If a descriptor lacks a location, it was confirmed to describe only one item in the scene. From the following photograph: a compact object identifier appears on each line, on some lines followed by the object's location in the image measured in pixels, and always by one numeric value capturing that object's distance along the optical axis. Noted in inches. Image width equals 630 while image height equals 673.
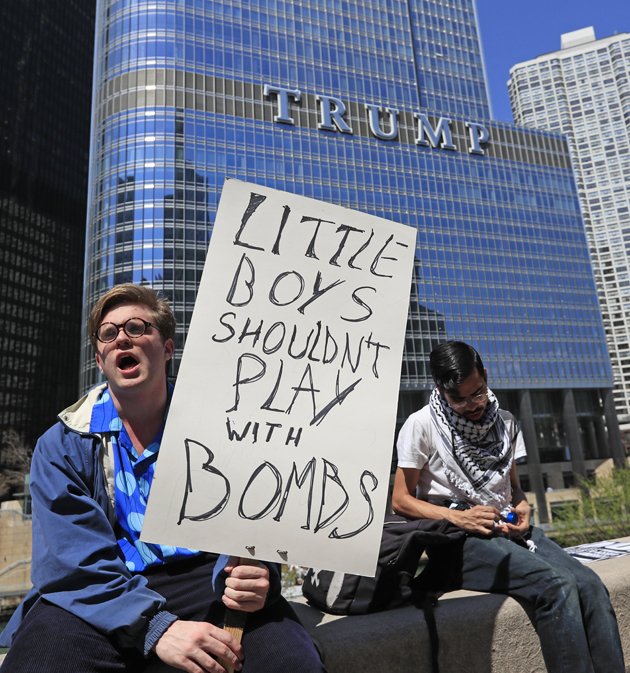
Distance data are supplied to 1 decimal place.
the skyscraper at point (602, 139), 4660.4
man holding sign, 65.2
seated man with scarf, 91.9
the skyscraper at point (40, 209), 2856.8
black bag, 96.1
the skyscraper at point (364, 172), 1929.1
